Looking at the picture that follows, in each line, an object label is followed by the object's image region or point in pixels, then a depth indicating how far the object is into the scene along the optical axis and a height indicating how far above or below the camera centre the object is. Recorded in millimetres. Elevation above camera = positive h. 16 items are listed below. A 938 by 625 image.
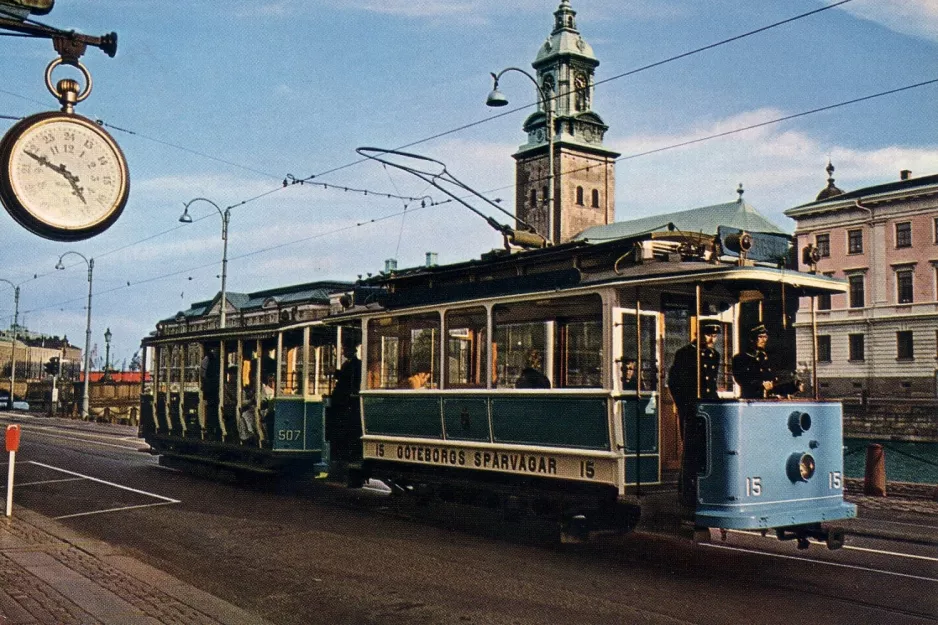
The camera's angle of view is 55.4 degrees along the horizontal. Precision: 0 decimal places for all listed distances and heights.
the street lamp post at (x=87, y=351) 47562 +1898
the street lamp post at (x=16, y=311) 63638 +5402
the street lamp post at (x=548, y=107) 19939 +6435
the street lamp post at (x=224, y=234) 32312 +5629
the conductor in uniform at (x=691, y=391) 8797 +15
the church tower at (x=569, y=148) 76812 +21867
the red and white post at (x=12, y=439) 12023 -714
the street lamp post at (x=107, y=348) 55219 +2603
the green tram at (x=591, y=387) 8836 +41
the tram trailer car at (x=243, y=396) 15984 -156
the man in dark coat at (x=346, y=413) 14094 -383
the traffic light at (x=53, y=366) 47000 +1082
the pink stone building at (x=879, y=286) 54406 +6943
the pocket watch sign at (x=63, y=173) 4754 +1172
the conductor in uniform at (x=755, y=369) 9367 +250
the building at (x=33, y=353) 113812 +4639
